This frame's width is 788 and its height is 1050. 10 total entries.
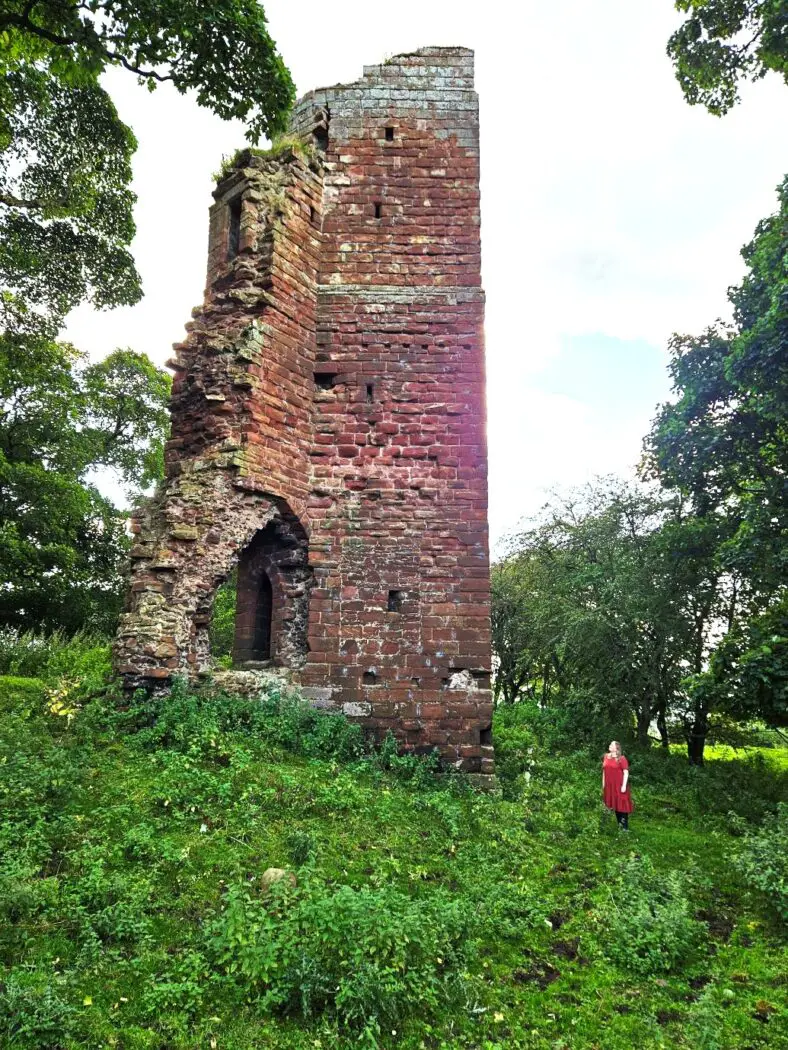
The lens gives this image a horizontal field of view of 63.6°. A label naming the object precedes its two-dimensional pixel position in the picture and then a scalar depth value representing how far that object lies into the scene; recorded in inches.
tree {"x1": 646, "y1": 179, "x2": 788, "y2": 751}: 339.9
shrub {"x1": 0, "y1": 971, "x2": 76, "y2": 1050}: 115.1
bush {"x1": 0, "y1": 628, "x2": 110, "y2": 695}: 427.2
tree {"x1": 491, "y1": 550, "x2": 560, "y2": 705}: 708.7
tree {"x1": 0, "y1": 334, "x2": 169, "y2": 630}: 721.0
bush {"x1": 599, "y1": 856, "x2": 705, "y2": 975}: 170.6
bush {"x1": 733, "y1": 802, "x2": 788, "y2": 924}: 204.7
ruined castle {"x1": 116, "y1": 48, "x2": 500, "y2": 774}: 317.4
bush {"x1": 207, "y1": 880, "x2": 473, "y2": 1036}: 135.0
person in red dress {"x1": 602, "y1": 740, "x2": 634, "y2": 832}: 289.4
